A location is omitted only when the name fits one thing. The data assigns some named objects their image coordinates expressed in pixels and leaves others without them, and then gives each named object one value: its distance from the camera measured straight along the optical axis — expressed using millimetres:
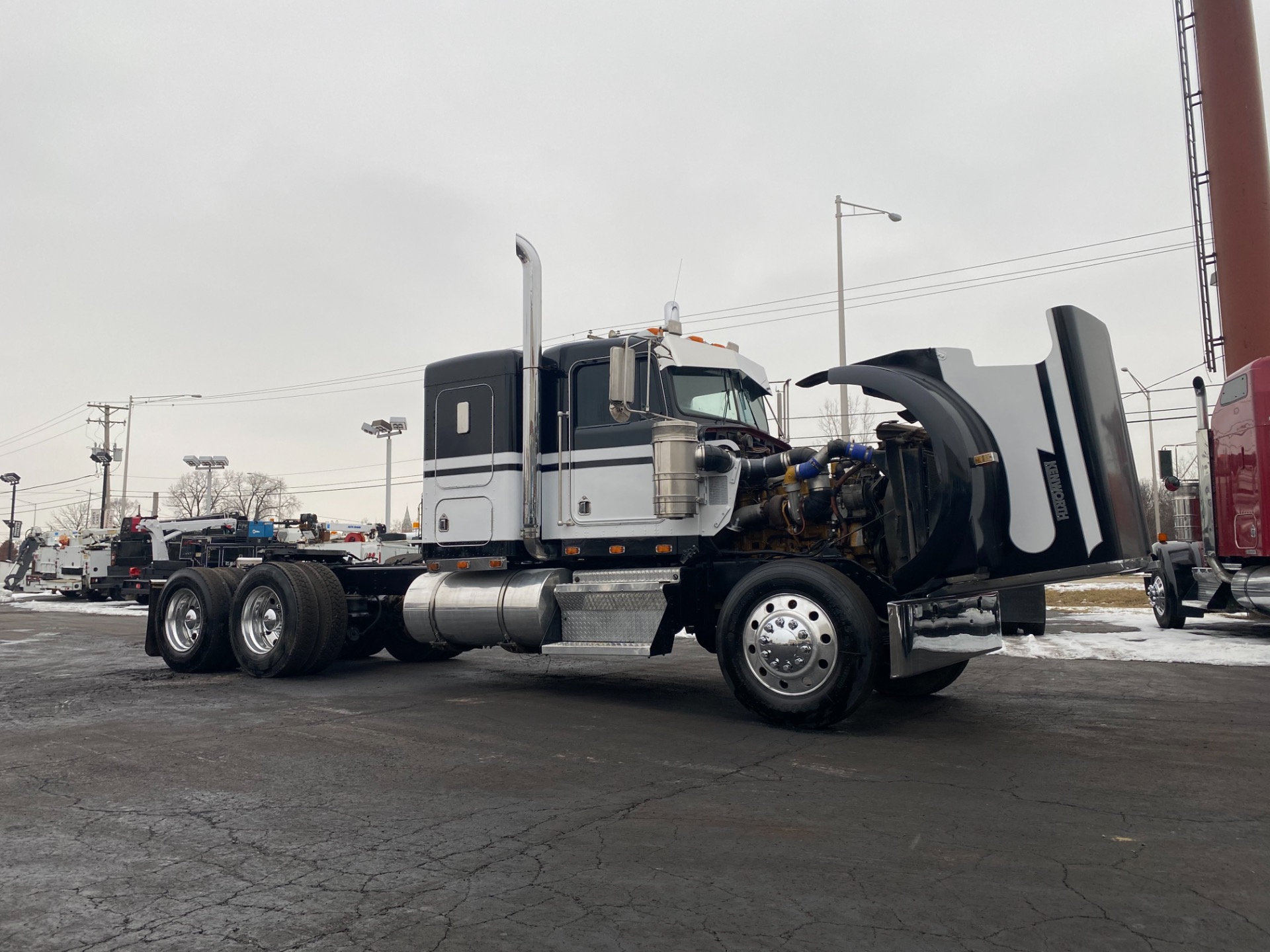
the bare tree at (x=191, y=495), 88000
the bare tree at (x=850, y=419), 23469
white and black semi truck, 6848
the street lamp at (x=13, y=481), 60250
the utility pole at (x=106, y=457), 52469
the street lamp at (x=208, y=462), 45906
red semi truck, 20391
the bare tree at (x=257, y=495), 86000
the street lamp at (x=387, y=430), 26577
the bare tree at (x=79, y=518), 99569
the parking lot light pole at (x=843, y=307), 23734
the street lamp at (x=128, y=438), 61812
